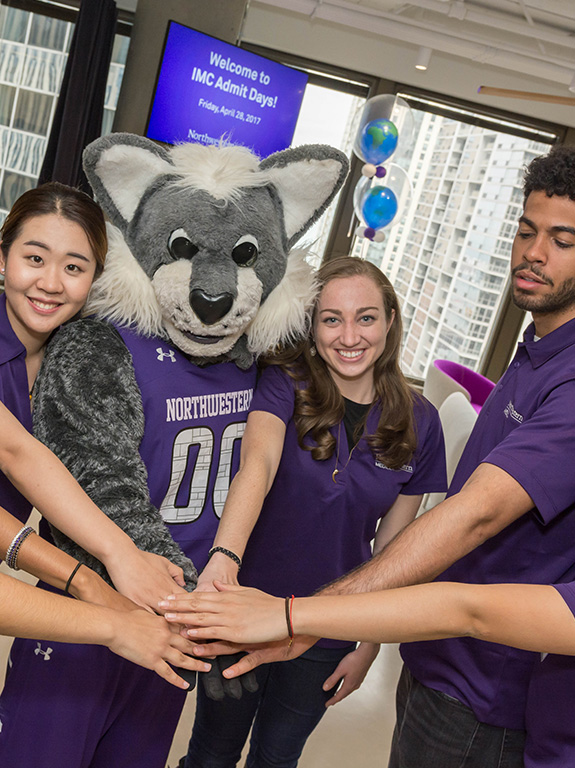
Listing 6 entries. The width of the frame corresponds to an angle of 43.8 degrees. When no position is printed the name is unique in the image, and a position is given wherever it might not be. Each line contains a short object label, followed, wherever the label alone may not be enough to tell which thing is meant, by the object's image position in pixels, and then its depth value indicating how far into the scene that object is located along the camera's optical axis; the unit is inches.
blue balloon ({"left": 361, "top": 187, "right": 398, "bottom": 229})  212.2
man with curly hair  53.8
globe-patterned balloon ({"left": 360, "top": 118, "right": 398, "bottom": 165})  203.8
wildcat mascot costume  55.7
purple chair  203.8
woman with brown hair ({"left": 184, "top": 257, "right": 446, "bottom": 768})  65.9
